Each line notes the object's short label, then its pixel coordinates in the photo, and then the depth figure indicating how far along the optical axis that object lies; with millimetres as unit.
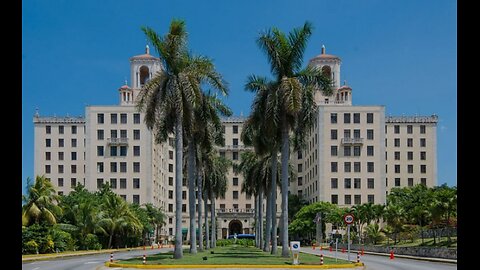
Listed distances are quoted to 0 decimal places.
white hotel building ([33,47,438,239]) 112188
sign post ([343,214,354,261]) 33750
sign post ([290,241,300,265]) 32469
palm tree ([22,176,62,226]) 53312
